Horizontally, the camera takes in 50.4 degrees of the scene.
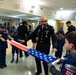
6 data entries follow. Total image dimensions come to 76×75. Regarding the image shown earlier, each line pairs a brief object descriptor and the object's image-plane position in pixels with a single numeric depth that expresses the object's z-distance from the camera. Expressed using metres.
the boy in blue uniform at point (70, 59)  0.75
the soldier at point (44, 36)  2.10
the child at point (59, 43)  2.90
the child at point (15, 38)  3.16
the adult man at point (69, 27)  2.99
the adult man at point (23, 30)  3.30
